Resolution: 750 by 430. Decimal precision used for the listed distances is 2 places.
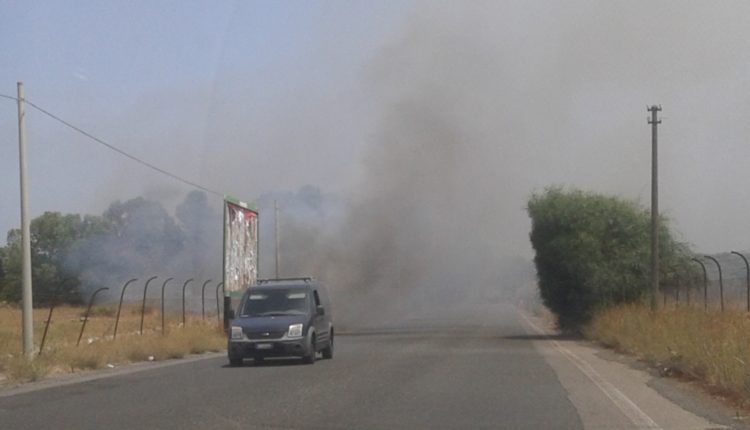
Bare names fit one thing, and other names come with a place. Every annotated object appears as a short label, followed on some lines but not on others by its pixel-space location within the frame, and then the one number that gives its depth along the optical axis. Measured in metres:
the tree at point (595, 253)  46.72
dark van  26.44
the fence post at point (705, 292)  33.40
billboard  44.41
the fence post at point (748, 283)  32.20
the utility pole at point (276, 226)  56.19
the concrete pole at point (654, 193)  41.77
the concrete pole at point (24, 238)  26.39
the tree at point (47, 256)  70.31
